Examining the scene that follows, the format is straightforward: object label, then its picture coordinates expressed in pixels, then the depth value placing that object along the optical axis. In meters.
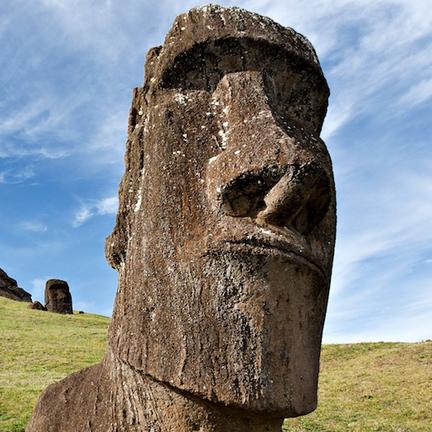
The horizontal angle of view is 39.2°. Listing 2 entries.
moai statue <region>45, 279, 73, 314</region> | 33.09
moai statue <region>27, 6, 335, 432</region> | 2.86
